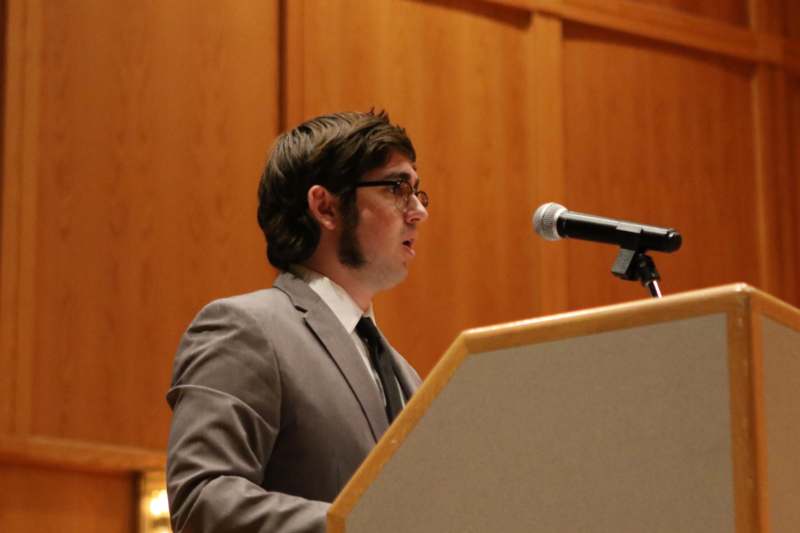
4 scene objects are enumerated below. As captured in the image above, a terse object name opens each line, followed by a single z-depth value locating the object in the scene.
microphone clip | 4.17
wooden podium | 3.76
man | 4.17
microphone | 4.18
